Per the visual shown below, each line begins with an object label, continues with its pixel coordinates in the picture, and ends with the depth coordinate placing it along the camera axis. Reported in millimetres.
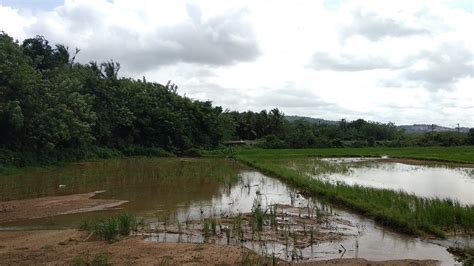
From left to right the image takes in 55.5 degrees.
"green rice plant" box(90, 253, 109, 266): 7450
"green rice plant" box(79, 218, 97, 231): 10366
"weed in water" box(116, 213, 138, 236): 10160
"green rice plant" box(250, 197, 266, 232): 10430
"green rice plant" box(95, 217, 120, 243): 9555
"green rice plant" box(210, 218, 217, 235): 10252
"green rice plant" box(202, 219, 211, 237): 10117
